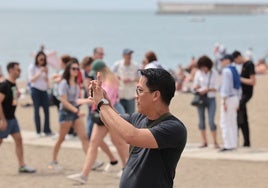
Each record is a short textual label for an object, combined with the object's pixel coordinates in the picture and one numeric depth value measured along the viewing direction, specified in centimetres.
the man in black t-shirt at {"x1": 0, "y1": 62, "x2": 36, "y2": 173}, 1026
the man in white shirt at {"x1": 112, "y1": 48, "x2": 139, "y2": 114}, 1272
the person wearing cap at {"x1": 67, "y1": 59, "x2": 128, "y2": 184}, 991
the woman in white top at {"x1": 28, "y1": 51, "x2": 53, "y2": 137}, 1394
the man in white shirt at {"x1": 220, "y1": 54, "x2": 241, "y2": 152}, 1208
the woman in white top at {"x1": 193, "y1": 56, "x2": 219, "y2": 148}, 1268
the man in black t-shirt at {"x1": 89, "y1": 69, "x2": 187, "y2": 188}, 534
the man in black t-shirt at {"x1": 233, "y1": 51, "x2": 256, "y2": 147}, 1292
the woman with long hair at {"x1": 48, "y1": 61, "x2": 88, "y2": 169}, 1084
